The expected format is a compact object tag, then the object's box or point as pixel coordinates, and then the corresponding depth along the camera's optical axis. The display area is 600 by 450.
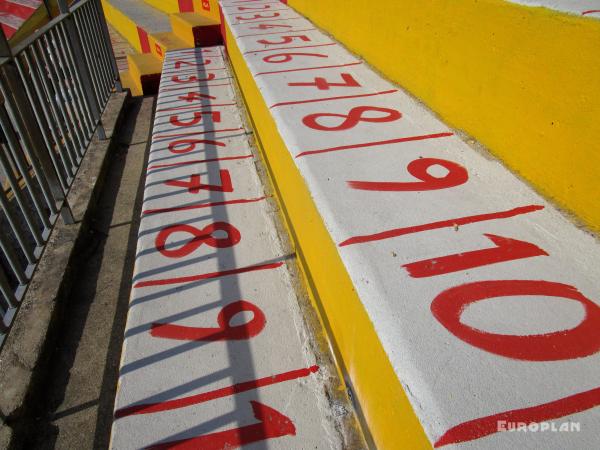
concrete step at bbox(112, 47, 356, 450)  1.67
